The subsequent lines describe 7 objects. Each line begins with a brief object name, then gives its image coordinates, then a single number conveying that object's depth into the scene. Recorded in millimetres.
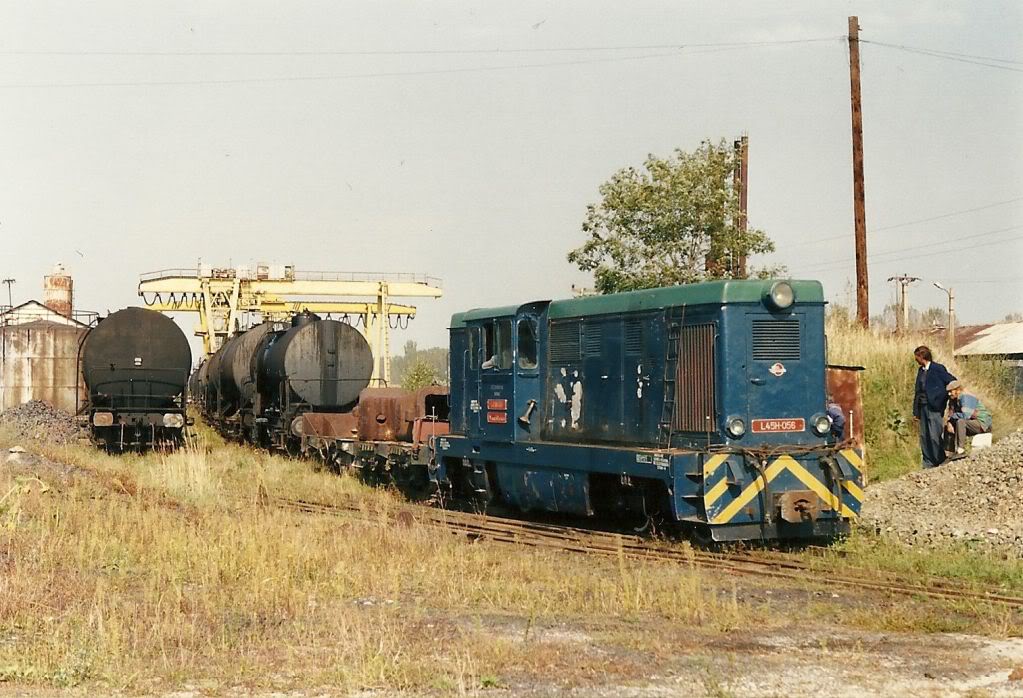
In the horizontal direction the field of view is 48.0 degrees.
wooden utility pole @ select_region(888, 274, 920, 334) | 43950
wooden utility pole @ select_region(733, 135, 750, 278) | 27281
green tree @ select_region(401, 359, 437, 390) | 40156
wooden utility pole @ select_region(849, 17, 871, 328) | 24125
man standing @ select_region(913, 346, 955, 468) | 15586
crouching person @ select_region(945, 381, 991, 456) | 15888
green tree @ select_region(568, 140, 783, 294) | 25172
